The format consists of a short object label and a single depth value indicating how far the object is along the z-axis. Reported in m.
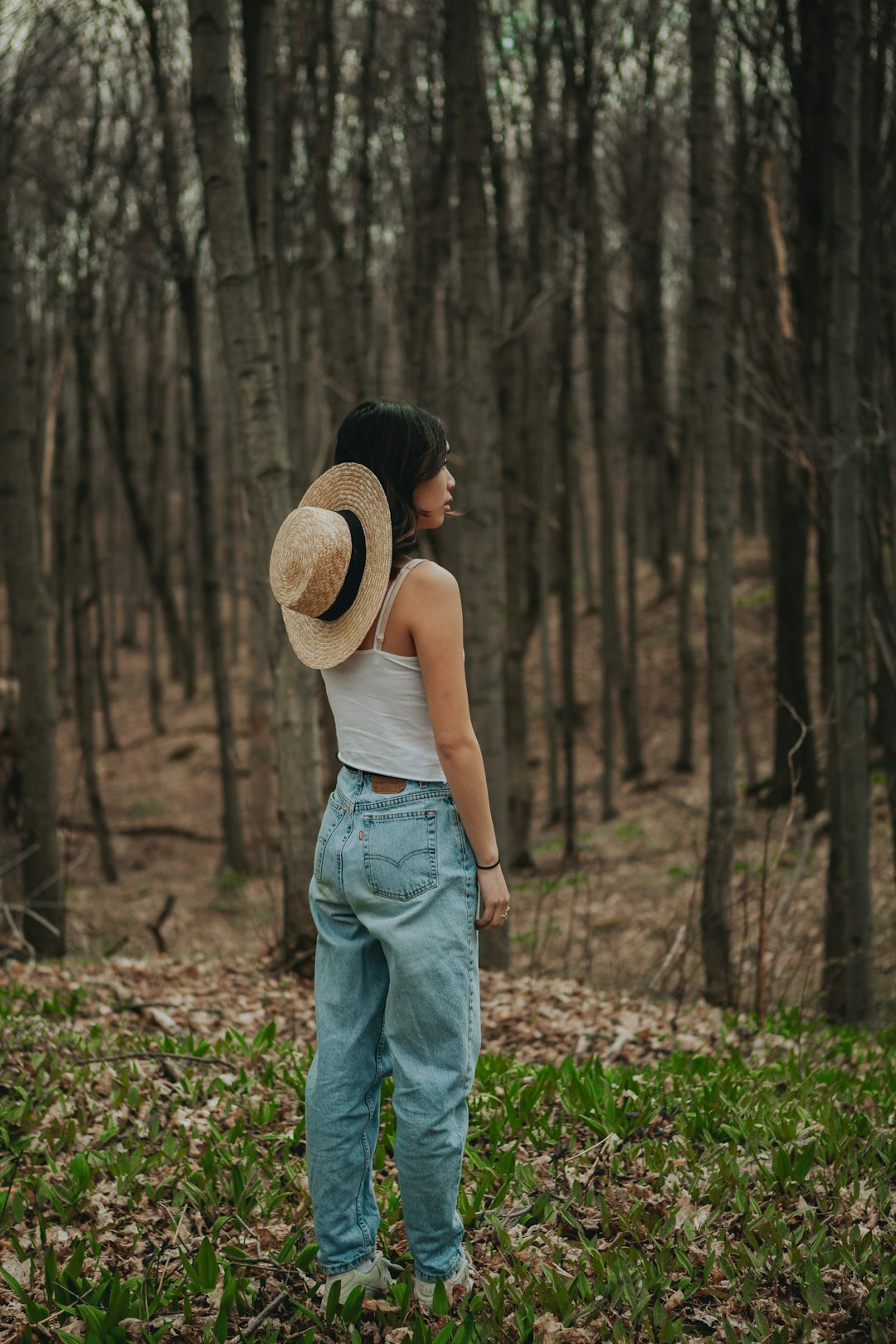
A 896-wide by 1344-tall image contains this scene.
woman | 2.56
